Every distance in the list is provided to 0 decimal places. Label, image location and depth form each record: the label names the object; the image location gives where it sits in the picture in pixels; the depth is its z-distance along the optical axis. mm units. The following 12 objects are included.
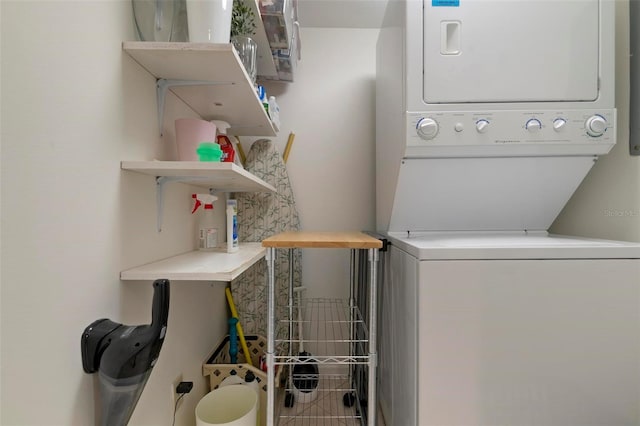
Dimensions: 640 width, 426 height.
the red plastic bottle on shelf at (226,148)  1323
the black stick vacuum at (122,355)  731
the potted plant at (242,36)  1206
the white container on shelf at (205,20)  865
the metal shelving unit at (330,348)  1116
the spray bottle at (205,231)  1390
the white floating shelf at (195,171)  872
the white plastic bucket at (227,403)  1309
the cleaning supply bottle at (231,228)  1325
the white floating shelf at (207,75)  850
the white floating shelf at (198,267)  863
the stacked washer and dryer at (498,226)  885
